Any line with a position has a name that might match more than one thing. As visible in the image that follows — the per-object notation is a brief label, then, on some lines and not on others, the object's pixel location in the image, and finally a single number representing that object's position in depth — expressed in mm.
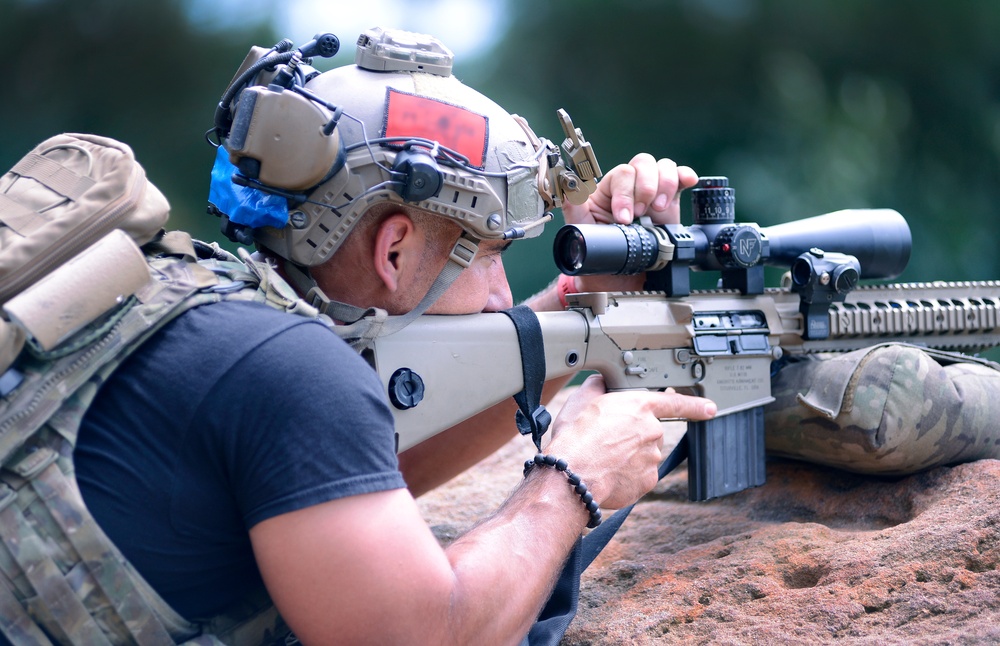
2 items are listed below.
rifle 2733
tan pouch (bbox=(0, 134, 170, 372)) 2437
